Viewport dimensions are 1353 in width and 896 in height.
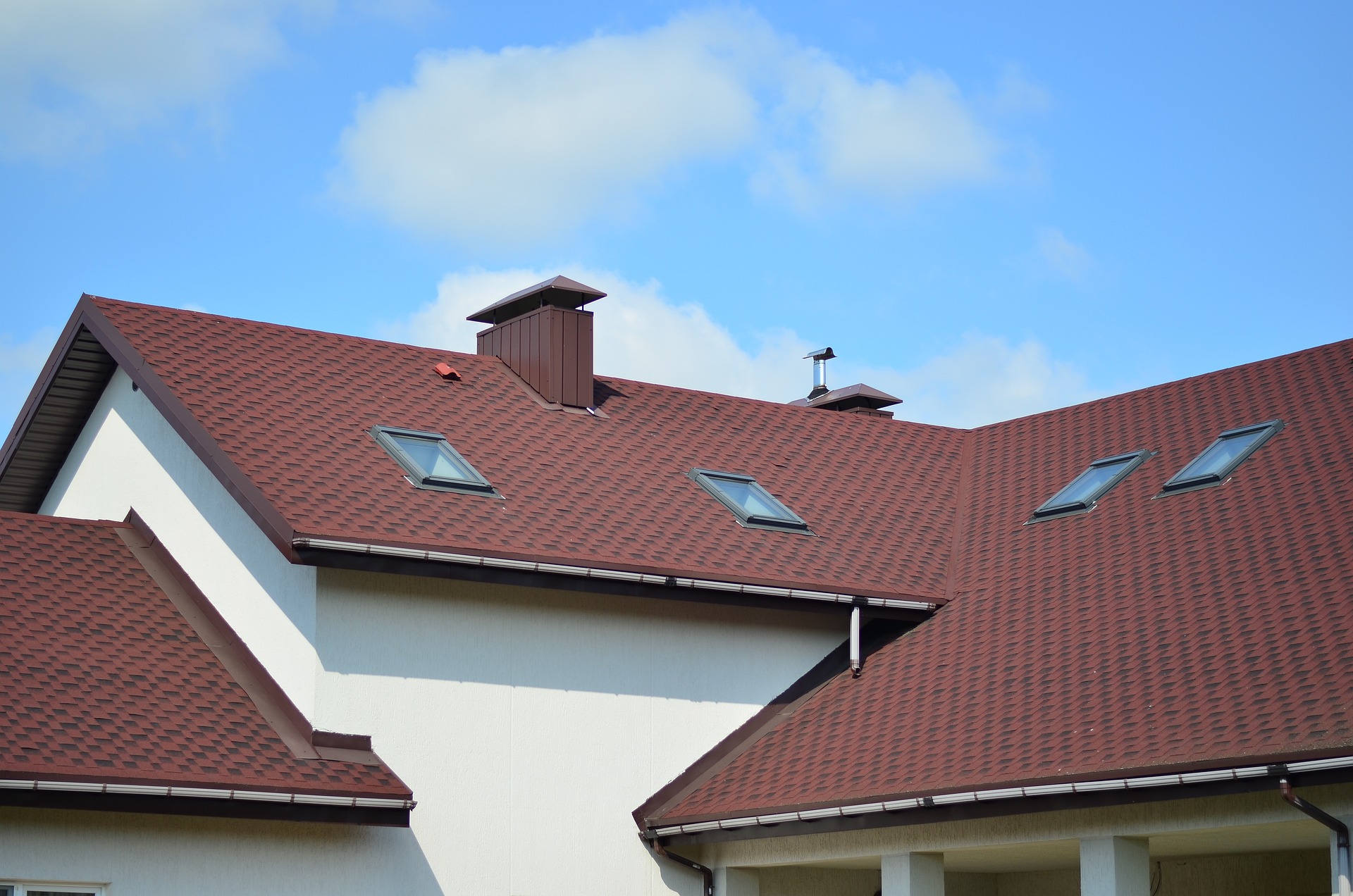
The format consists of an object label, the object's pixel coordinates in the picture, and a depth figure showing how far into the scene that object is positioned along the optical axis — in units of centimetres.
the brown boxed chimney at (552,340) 1936
